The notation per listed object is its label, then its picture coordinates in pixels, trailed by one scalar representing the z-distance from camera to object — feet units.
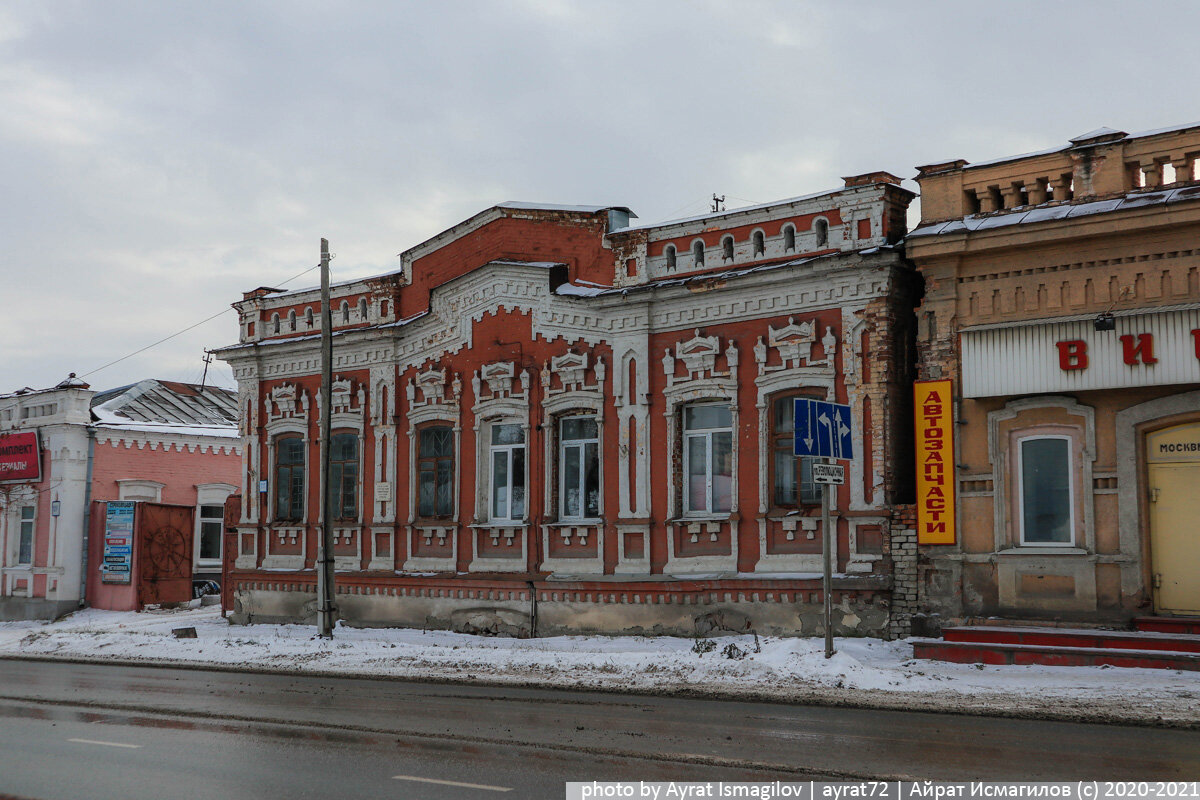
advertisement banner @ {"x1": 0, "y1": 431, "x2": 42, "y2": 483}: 101.09
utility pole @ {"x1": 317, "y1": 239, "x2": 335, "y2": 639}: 68.59
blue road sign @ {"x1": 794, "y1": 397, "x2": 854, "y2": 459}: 48.85
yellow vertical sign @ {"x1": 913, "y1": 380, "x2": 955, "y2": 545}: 52.49
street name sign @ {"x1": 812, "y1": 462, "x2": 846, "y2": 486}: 48.78
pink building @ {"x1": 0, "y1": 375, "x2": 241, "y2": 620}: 99.50
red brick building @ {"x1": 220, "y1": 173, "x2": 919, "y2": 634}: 56.59
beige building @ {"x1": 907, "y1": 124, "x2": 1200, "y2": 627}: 47.44
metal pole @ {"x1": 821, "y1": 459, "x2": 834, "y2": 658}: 48.91
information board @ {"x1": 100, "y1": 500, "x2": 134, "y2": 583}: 98.35
